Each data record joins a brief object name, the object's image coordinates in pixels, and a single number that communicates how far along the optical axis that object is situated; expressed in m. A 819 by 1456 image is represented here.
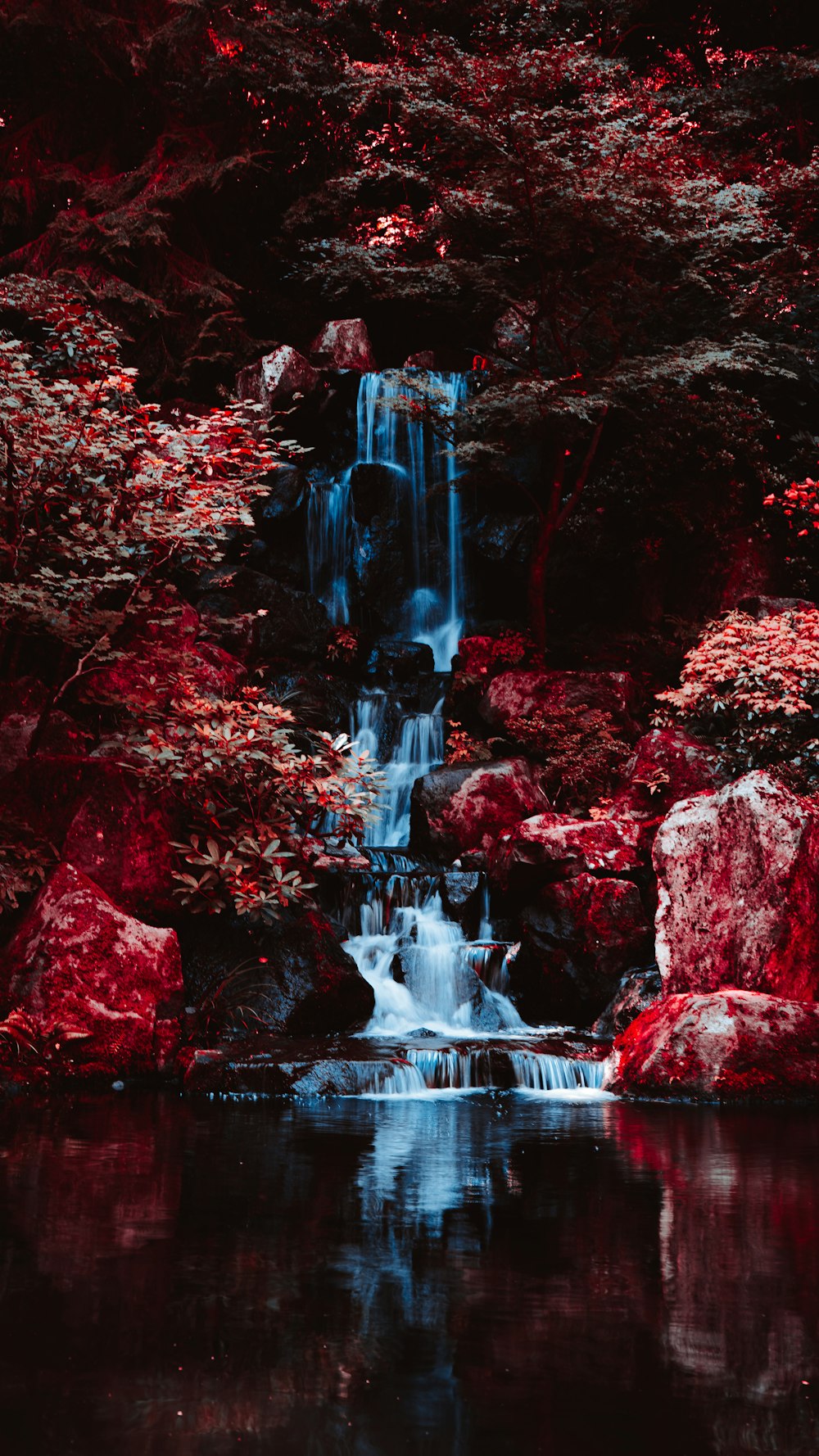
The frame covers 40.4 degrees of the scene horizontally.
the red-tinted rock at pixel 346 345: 20.17
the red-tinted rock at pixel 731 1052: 8.07
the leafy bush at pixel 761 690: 11.73
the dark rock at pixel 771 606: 15.19
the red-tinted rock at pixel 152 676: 10.47
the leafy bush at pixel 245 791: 9.36
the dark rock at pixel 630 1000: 10.23
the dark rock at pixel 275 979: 9.53
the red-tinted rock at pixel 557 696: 14.93
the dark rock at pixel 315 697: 15.63
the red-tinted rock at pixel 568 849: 11.31
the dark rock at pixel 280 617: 16.80
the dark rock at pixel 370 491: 18.33
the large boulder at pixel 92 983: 8.41
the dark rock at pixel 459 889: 11.78
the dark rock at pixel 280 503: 18.00
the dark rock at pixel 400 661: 17.11
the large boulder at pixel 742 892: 9.17
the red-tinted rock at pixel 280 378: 18.55
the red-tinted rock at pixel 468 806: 13.09
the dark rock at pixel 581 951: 10.91
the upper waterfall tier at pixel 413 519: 18.23
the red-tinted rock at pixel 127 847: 9.72
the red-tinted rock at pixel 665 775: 12.39
